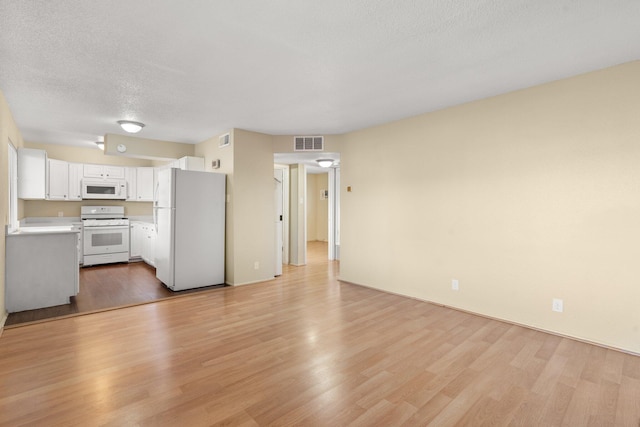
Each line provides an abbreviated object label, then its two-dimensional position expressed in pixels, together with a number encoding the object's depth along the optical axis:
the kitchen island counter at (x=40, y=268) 3.53
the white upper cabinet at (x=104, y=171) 6.38
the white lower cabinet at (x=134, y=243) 6.70
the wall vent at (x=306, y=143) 5.20
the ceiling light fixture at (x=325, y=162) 6.32
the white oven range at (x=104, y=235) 6.14
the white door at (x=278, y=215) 5.66
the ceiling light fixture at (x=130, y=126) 4.45
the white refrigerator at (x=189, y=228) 4.53
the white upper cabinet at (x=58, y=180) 5.96
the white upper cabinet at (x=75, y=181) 6.20
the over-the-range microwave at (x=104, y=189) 6.34
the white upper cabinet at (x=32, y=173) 4.73
